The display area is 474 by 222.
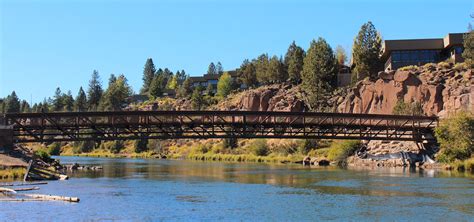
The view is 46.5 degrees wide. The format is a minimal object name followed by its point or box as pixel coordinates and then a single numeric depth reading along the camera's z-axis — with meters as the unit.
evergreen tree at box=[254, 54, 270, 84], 180.88
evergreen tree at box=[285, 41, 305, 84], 167.38
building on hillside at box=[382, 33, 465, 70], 125.81
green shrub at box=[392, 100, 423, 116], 106.00
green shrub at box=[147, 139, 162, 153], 180.05
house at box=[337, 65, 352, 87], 153.25
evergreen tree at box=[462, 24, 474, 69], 106.25
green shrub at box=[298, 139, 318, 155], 121.86
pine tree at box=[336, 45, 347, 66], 185.80
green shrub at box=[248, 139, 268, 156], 132.18
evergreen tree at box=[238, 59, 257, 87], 195.62
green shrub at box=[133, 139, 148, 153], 183.38
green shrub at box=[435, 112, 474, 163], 81.25
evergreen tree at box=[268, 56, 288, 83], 176.25
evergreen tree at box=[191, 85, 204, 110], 195.12
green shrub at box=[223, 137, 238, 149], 149.38
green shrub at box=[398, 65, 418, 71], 118.26
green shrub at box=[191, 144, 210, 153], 154.32
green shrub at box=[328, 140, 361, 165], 106.38
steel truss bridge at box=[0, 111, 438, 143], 78.75
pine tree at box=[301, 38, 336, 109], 147.25
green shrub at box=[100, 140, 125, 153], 191.88
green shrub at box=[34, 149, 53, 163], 82.32
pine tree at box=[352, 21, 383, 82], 133.25
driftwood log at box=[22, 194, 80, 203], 42.76
